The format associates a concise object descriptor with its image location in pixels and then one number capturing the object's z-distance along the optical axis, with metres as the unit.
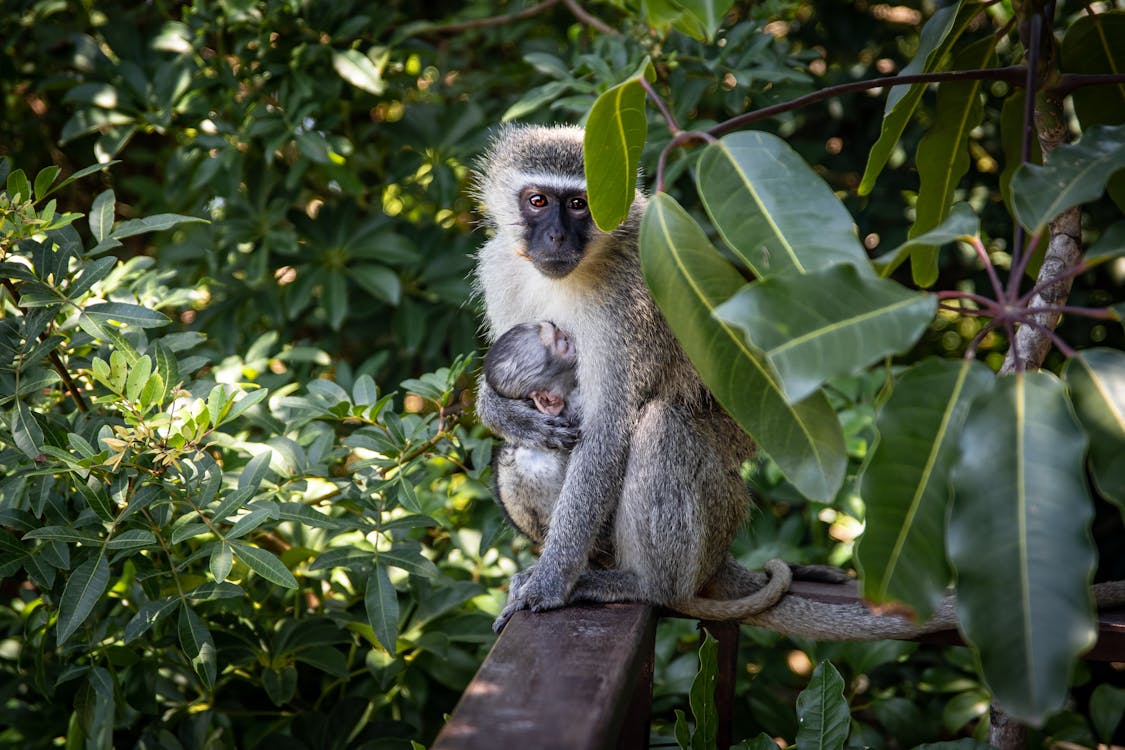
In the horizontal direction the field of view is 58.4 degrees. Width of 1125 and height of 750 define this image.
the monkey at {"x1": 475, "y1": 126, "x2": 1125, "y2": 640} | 3.04
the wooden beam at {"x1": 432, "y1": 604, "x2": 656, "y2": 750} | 1.90
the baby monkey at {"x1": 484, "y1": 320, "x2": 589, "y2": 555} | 3.39
